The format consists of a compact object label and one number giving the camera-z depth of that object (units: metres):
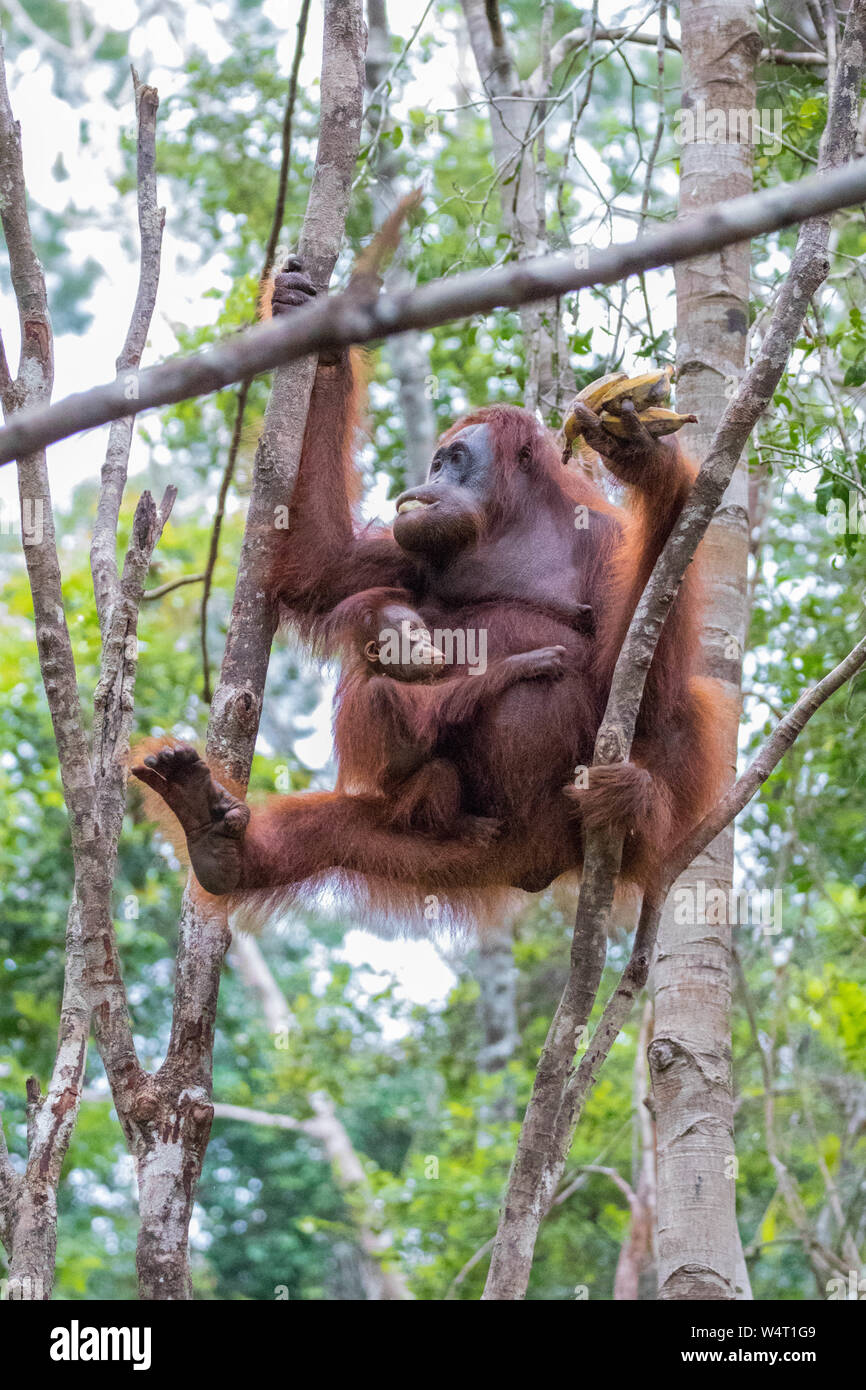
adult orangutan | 7.27
